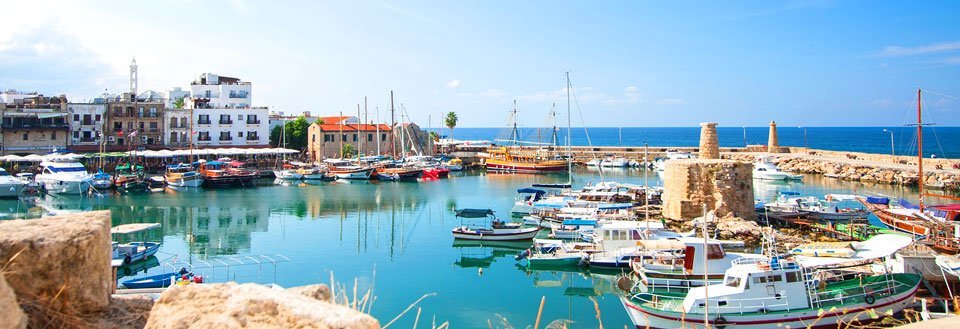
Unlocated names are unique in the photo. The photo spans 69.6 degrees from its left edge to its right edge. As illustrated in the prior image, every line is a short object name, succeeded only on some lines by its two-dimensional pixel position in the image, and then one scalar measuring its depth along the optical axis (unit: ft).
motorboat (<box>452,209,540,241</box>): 92.32
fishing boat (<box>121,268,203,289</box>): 62.34
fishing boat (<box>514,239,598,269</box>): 77.61
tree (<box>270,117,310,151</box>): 230.68
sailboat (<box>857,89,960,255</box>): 65.57
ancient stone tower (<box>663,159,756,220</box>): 96.17
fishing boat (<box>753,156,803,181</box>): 176.14
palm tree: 292.61
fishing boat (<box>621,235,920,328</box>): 49.65
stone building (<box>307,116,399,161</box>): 220.14
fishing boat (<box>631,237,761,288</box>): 64.08
